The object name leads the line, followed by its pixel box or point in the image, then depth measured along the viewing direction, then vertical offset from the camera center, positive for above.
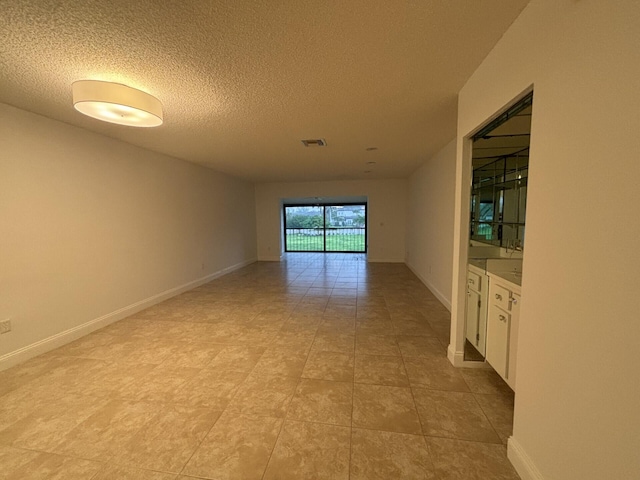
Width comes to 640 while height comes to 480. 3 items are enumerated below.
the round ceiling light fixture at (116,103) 1.71 +0.85
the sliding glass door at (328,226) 8.95 -0.14
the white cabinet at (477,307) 2.09 -0.74
